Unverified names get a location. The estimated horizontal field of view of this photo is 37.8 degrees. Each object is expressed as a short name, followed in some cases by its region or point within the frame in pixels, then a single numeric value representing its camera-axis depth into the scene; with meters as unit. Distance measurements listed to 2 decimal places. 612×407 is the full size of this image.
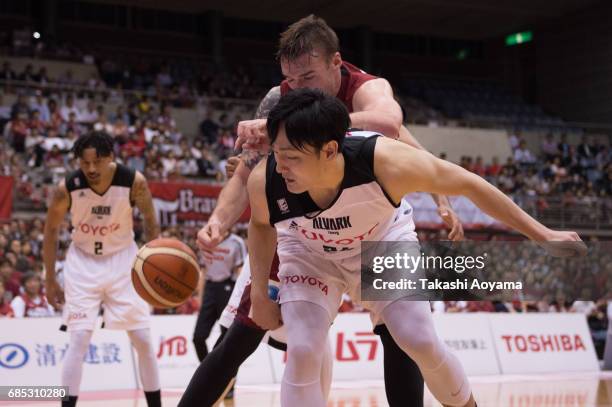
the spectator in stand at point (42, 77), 21.31
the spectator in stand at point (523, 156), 24.97
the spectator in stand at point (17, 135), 17.62
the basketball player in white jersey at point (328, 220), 3.55
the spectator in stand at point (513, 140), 25.52
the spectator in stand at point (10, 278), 11.40
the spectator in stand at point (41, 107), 19.05
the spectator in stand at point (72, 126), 18.55
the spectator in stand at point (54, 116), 18.50
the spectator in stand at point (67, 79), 22.14
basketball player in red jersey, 4.20
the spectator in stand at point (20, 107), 18.48
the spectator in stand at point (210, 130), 21.58
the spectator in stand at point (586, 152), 25.66
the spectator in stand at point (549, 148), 25.90
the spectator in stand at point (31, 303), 10.88
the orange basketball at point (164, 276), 5.31
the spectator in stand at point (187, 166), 18.80
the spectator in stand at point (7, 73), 21.08
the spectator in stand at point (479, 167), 23.07
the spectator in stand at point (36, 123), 18.08
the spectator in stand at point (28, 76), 21.44
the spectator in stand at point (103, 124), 18.36
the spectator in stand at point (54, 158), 16.80
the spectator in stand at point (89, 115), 19.53
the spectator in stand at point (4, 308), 10.76
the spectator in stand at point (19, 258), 12.07
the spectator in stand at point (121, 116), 19.75
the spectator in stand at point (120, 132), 18.67
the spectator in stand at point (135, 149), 17.94
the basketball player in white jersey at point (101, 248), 6.41
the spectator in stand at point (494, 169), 23.38
